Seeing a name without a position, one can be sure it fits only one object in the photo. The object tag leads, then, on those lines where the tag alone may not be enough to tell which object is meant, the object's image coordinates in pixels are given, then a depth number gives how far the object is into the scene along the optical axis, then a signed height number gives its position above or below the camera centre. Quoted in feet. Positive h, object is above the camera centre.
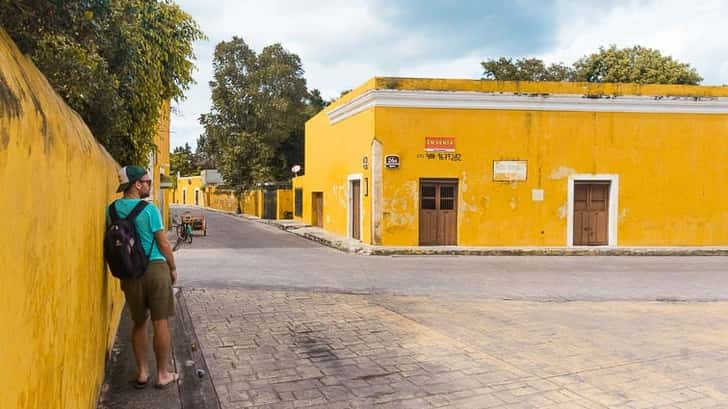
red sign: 57.21 +5.53
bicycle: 62.13 -3.69
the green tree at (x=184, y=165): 246.60 +14.57
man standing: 14.38 -1.81
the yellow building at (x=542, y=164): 57.00 +3.72
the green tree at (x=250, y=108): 131.64 +21.00
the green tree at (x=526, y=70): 129.29 +29.15
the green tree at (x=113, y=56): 17.07 +5.22
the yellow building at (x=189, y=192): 207.92 +2.66
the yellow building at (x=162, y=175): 65.26 +2.82
